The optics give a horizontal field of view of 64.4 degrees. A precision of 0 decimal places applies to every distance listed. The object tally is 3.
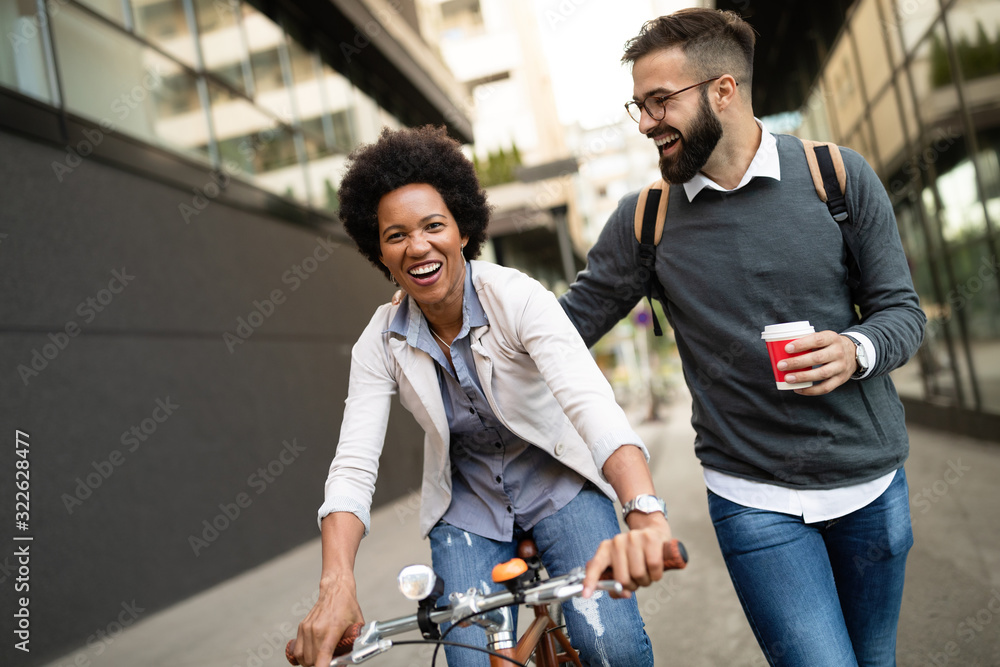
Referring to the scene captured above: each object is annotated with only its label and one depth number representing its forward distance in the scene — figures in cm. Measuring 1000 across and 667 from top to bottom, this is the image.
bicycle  150
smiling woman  222
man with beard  212
